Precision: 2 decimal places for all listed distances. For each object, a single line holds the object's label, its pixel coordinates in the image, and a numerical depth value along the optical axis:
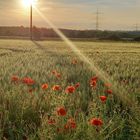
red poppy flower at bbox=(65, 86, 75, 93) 4.50
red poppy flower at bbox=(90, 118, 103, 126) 3.53
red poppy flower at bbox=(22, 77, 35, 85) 5.28
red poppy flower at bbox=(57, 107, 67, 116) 3.70
